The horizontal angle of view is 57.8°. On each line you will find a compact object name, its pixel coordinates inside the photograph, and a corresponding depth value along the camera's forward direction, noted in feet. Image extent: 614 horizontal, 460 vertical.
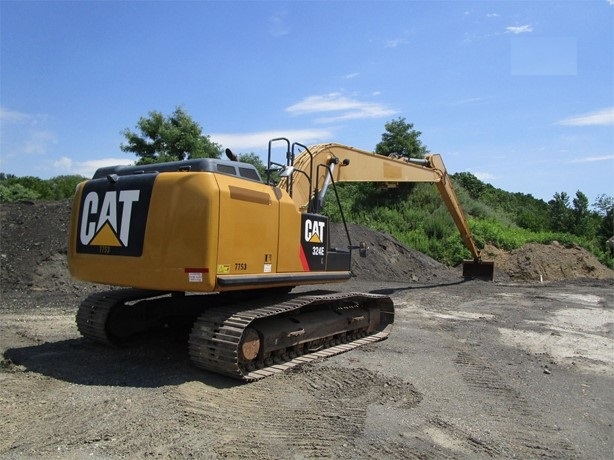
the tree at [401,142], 92.07
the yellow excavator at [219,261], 17.89
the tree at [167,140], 84.84
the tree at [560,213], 106.52
